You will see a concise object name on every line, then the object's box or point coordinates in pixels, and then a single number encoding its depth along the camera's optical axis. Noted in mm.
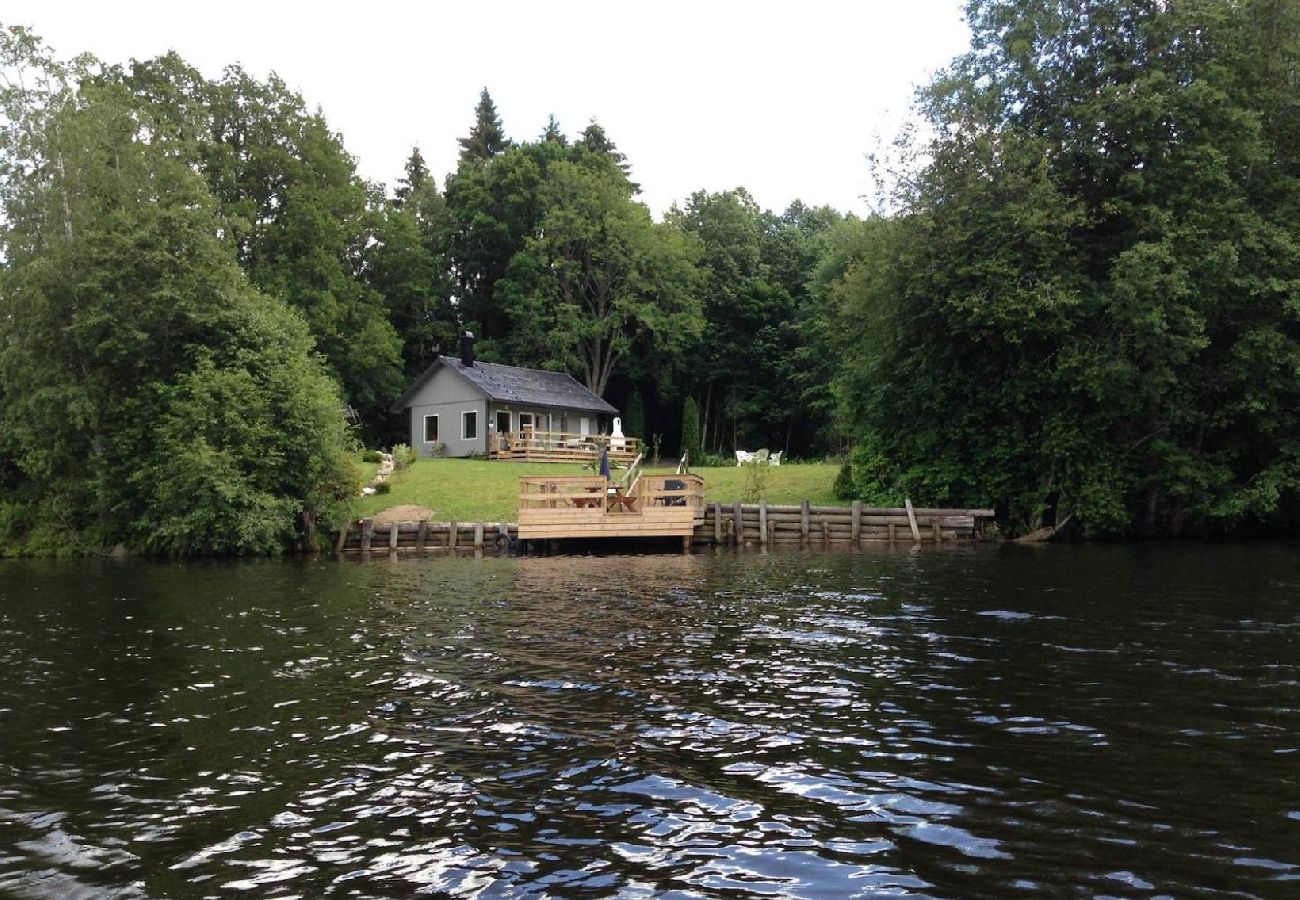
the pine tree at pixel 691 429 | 56053
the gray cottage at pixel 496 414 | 45094
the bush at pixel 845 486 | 31777
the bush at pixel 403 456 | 38125
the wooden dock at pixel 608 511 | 26375
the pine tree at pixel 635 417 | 60156
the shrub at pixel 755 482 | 31688
